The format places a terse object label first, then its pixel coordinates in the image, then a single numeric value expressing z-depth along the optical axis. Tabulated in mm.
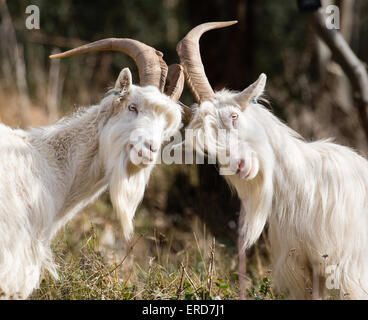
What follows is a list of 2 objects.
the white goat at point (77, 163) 3850
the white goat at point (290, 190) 4137
